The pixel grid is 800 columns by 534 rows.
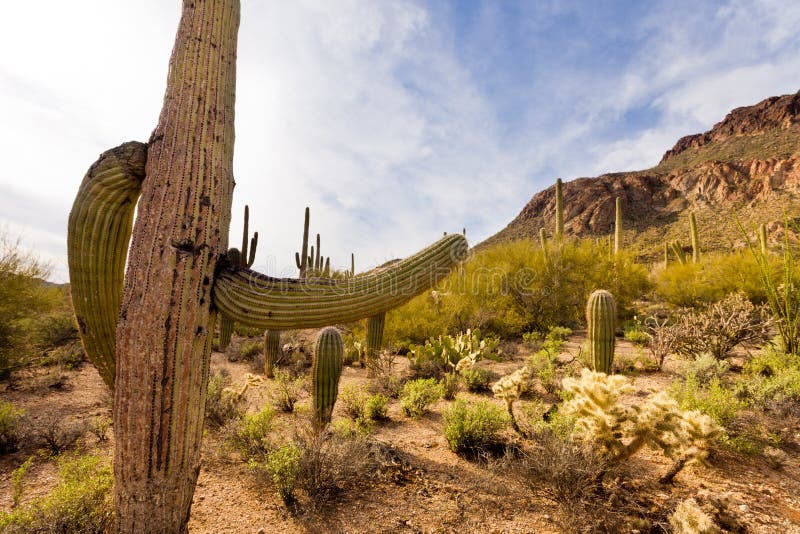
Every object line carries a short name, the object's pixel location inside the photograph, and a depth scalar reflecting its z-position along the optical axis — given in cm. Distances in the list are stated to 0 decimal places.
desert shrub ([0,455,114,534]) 225
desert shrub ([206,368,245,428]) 442
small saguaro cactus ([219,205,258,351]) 848
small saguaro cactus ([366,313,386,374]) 704
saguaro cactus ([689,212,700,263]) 1748
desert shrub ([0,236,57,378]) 709
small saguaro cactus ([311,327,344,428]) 424
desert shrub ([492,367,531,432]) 401
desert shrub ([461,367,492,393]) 610
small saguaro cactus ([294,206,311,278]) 1520
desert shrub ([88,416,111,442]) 415
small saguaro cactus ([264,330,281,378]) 781
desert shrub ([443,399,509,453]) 387
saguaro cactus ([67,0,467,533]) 152
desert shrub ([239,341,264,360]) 952
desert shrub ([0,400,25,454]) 401
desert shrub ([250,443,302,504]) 291
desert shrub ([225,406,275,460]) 351
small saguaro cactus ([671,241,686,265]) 1781
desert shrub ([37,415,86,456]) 401
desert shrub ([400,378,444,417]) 504
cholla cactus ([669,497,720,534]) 229
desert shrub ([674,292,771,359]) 666
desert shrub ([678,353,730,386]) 545
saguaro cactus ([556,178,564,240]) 1408
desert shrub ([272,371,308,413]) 544
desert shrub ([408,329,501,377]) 712
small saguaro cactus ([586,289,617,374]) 582
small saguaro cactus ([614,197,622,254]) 1692
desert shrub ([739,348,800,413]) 434
